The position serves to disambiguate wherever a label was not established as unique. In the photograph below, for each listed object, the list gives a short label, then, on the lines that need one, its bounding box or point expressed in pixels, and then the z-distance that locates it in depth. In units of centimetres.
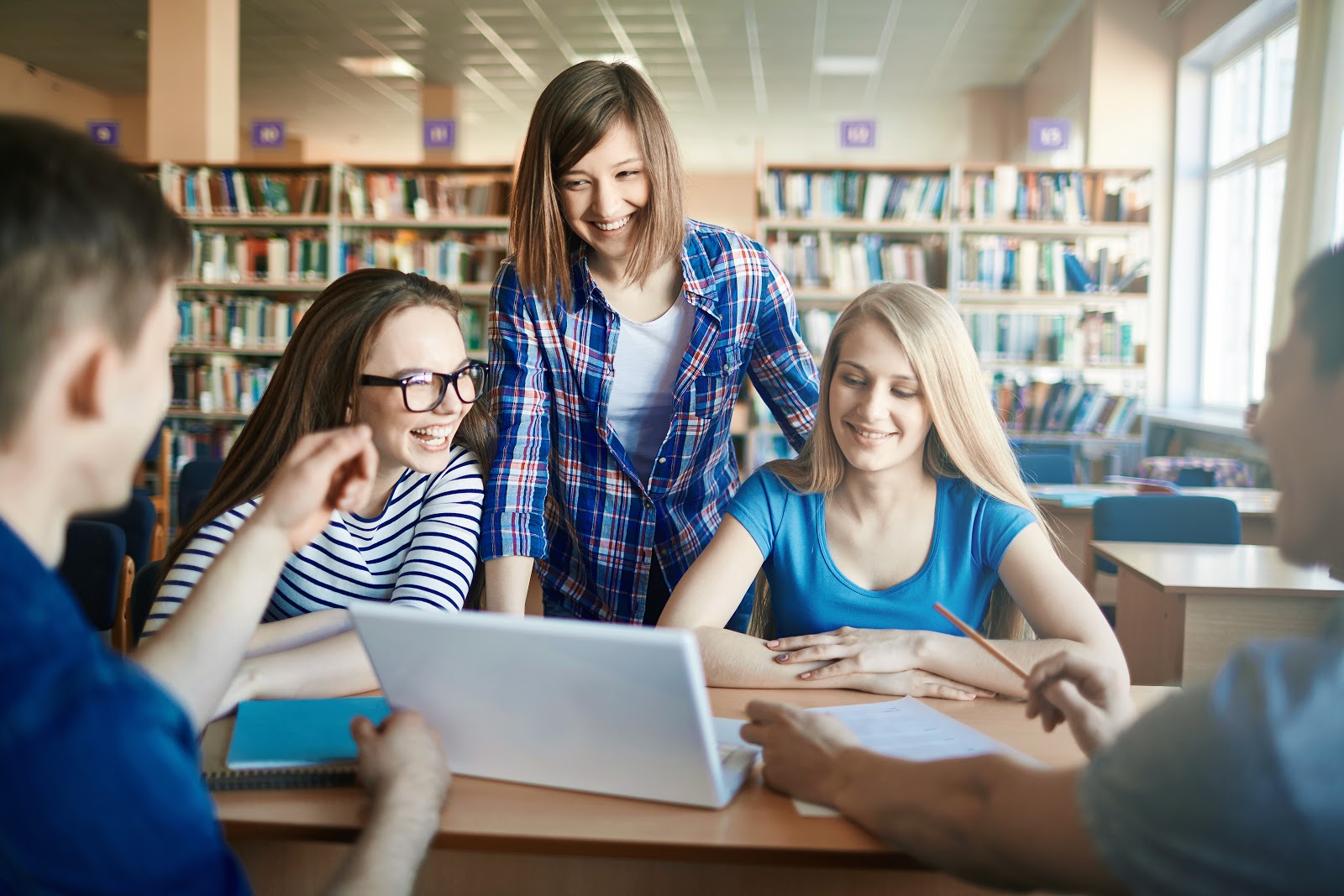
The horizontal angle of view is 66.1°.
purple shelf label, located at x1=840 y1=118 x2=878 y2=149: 580
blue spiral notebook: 103
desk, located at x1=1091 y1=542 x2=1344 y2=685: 247
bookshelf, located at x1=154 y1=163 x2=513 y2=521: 619
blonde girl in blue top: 168
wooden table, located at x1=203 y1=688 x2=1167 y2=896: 92
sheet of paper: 112
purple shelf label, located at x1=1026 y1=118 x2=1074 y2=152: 589
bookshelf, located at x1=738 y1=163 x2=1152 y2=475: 575
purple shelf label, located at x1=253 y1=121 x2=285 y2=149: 652
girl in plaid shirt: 173
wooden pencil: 114
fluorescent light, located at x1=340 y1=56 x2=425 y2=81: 877
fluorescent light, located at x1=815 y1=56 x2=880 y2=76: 851
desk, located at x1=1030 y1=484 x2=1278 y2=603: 359
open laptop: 86
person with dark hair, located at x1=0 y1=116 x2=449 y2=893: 62
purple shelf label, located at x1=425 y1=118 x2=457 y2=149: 642
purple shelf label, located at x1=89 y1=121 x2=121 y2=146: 654
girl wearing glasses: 161
